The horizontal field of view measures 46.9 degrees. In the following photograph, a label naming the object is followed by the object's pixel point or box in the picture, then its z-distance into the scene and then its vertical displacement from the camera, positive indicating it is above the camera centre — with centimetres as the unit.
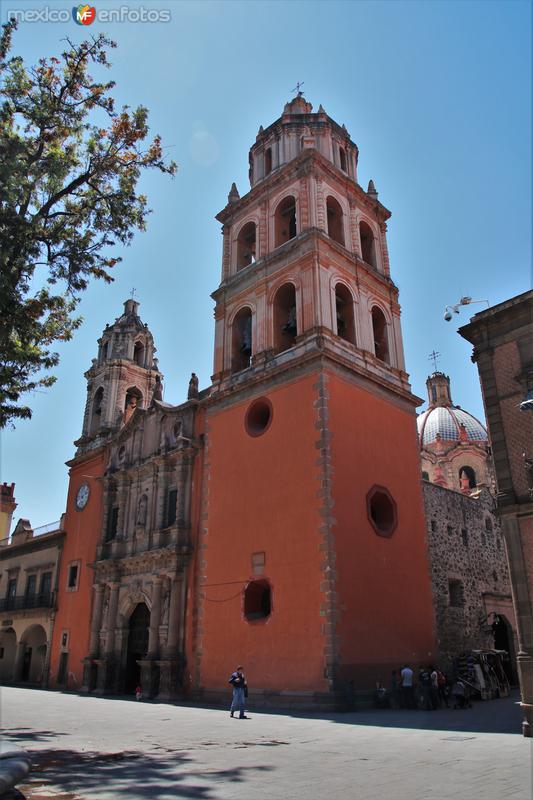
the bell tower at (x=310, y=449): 1522 +553
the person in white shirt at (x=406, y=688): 1480 -75
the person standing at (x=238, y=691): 1291 -70
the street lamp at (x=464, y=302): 1331 +707
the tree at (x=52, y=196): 1111 +842
